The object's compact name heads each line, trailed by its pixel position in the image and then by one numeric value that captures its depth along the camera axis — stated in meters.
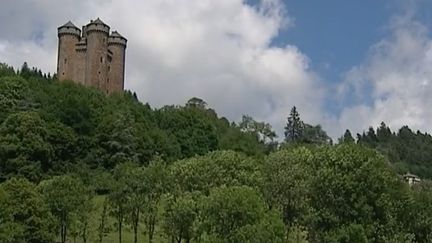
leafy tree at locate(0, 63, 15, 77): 105.81
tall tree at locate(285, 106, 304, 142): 146.75
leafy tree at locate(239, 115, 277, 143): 129.56
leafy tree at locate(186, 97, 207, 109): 137.25
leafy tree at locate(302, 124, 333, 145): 140.75
